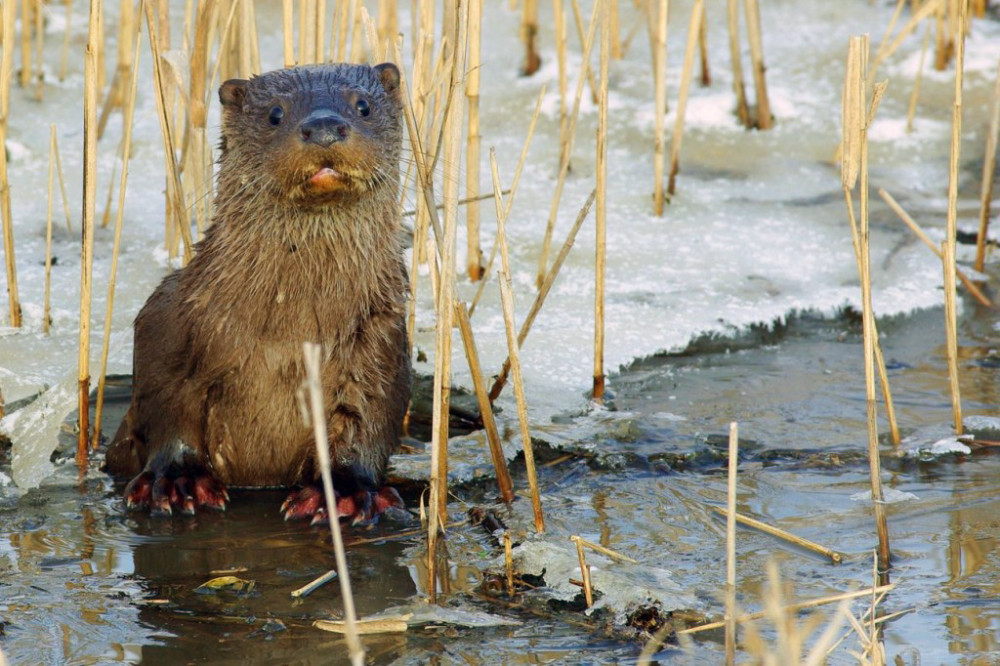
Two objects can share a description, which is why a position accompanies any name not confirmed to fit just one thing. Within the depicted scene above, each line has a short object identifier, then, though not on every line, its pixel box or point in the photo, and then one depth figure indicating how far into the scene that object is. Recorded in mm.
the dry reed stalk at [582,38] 10050
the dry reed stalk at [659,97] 9078
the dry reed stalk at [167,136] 6945
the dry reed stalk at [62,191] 8702
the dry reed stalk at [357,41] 8205
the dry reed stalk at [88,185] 6512
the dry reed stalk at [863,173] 5227
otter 6488
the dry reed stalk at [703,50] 12039
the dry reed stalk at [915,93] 11492
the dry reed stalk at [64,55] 11867
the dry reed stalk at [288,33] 7547
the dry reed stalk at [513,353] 5677
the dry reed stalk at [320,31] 7723
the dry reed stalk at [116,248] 6922
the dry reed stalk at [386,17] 8294
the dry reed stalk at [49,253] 7930
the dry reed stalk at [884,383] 5469
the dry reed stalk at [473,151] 7268
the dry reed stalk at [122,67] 10086
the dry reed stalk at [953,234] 6375
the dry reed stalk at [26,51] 11391
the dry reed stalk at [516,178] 7955
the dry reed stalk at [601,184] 6883
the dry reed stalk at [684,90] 9875
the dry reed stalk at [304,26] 7762
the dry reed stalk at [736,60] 11359
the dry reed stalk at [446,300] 5352
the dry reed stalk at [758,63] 11117
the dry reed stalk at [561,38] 10141
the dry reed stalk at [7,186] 6980
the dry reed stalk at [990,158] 8742
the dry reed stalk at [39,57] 11398
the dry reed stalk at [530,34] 12234
